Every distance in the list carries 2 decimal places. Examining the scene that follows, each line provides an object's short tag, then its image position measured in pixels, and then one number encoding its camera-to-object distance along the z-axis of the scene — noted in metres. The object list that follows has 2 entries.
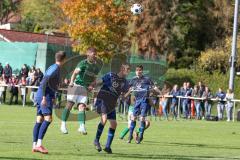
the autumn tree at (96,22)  46.88
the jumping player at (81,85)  18.44
